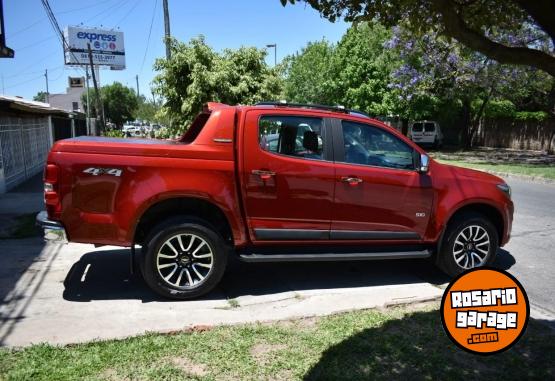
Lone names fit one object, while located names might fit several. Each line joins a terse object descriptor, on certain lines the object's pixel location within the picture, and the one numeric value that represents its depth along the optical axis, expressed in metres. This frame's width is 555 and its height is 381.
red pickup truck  4.67
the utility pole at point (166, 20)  18.66
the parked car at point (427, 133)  30.88
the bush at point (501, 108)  30.28
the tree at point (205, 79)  14.80
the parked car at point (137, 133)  49.09
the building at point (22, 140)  12.39
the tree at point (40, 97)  106.79
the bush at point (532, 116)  28.33
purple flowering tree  20.12
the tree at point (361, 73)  28.80
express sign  59.03
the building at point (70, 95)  74.31
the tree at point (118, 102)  78.56
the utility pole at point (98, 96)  32.63
